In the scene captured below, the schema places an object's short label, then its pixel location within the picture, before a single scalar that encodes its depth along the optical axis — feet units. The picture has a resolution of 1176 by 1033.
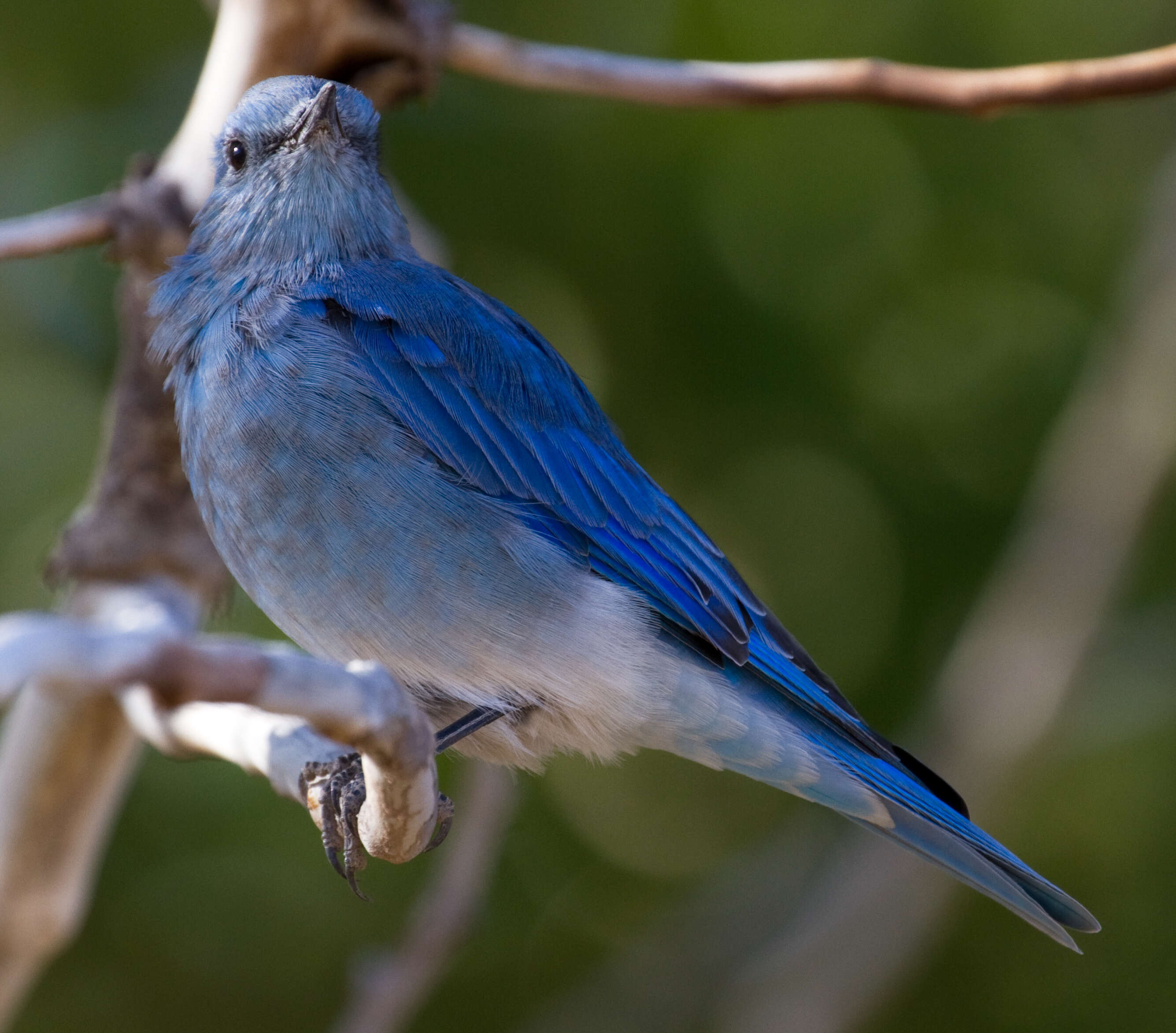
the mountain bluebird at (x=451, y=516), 18.99
